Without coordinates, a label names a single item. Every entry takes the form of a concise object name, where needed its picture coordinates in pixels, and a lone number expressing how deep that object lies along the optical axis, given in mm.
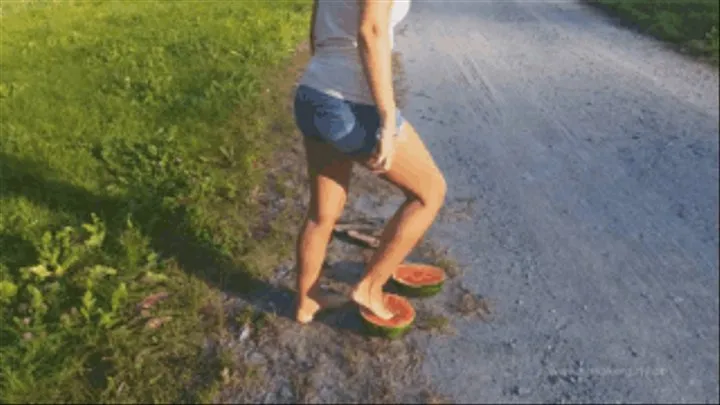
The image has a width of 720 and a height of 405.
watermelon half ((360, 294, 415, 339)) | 3475
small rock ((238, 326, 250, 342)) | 3564
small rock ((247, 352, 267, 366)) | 3387
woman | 2926
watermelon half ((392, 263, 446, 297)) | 3838
